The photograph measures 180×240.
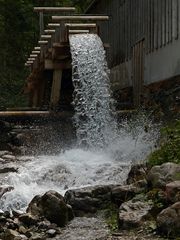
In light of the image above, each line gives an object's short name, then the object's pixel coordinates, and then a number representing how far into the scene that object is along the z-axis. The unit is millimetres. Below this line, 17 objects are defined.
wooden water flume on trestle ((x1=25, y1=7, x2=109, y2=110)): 13500
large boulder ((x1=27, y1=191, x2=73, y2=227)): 7281
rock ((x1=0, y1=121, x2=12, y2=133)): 13742
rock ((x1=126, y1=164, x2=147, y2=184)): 8466
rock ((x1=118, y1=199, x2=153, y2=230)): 6526
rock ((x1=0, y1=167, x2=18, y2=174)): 10516
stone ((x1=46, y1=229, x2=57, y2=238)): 6790
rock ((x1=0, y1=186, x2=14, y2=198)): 8692
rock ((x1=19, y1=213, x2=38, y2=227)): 7180
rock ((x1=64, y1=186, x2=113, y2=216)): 7789
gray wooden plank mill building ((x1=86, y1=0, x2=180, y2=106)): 12844
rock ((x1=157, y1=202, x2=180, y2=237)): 5953
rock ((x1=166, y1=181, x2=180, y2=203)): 6494
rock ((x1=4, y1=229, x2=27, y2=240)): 6617
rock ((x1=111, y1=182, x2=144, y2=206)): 7590
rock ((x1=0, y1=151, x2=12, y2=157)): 12664
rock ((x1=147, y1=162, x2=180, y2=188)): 7199
